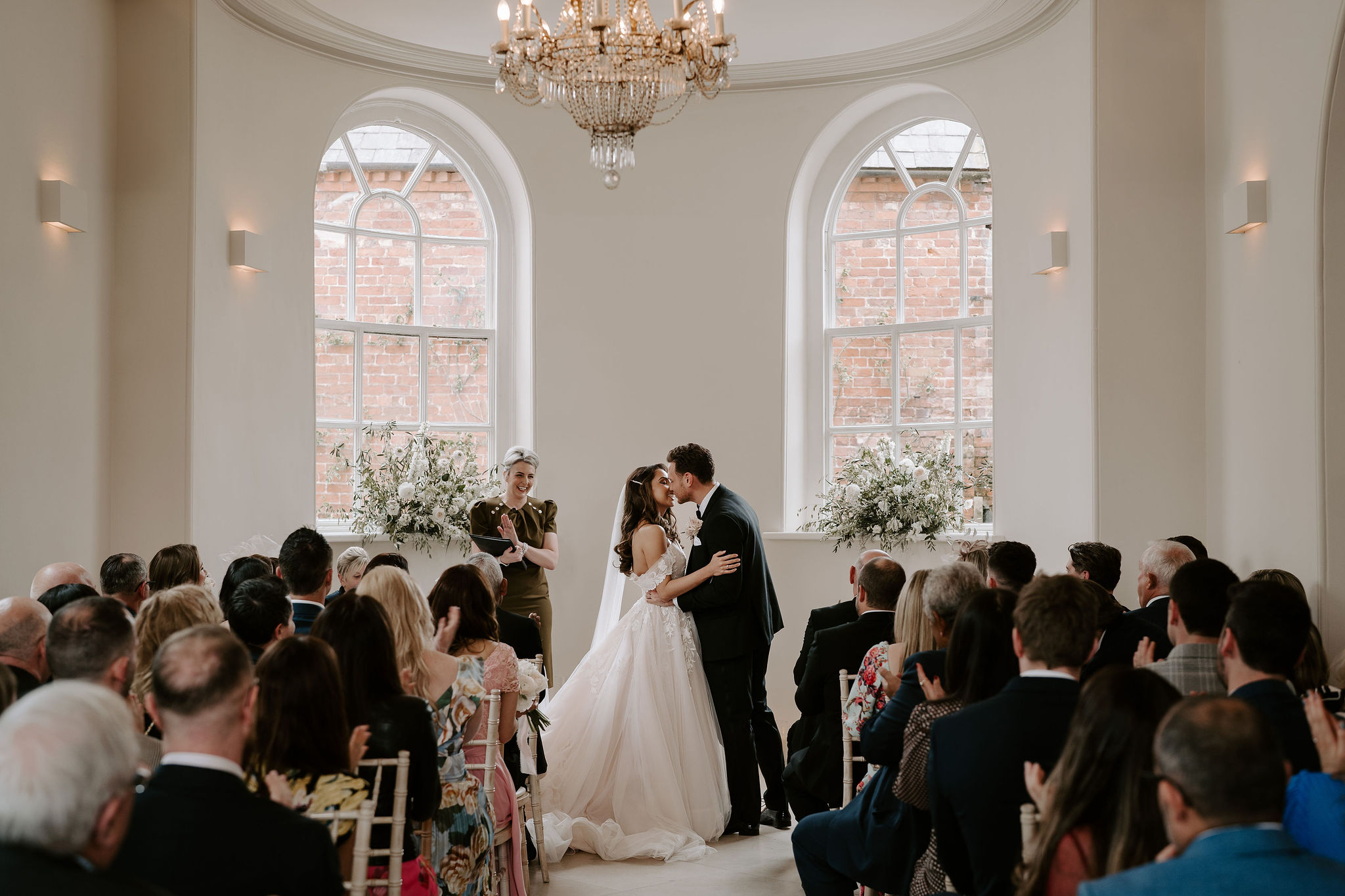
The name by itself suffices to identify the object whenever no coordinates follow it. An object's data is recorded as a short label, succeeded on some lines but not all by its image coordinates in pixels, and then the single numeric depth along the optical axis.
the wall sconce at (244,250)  6.48
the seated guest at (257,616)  3.17
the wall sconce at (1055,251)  6.34
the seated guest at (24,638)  2.85
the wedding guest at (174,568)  4.27
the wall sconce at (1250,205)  5.16
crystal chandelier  4.50
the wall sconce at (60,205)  5.27
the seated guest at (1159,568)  4.29
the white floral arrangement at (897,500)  7.23
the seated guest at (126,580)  4.12
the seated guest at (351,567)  4.73
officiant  6.46
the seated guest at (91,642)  2.46
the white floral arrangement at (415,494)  7.34
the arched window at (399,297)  7.73
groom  5.17
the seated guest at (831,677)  3.97
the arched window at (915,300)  7.74
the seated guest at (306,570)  3.97
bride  4.90
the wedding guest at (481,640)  3.62
